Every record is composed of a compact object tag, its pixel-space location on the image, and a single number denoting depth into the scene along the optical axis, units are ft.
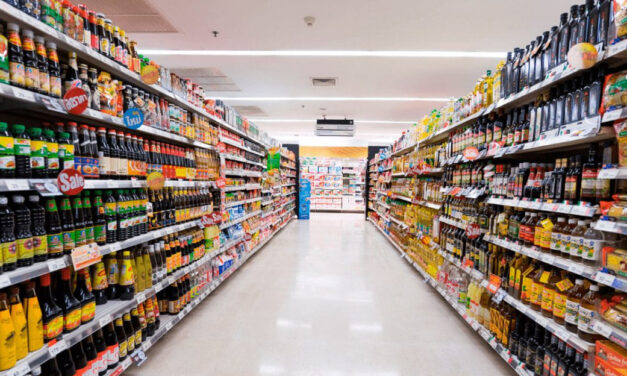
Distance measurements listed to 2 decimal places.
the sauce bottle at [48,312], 5.45
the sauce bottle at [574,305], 5.99
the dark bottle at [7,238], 4.76
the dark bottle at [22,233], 5.03
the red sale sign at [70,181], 5.30
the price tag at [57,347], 5.32
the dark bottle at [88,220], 6.35
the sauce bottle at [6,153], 4.75
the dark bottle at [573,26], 6.31
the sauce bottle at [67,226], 5.83
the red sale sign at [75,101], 5.45
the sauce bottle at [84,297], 6.19
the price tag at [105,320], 6.34
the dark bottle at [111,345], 6.75
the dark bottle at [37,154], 5.26
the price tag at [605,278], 5.12
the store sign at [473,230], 9.55
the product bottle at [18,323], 4.90
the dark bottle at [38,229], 5.27
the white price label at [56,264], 5.38
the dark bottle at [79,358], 6.06
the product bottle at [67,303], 5.82
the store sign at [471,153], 9.68
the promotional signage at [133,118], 7.18
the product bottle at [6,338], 4.65
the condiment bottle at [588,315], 5.65
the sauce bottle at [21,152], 5.02
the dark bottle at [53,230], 5.56
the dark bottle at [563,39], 6.58
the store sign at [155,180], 8.07
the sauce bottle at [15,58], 4.91
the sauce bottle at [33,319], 5.18
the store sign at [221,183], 12.82
